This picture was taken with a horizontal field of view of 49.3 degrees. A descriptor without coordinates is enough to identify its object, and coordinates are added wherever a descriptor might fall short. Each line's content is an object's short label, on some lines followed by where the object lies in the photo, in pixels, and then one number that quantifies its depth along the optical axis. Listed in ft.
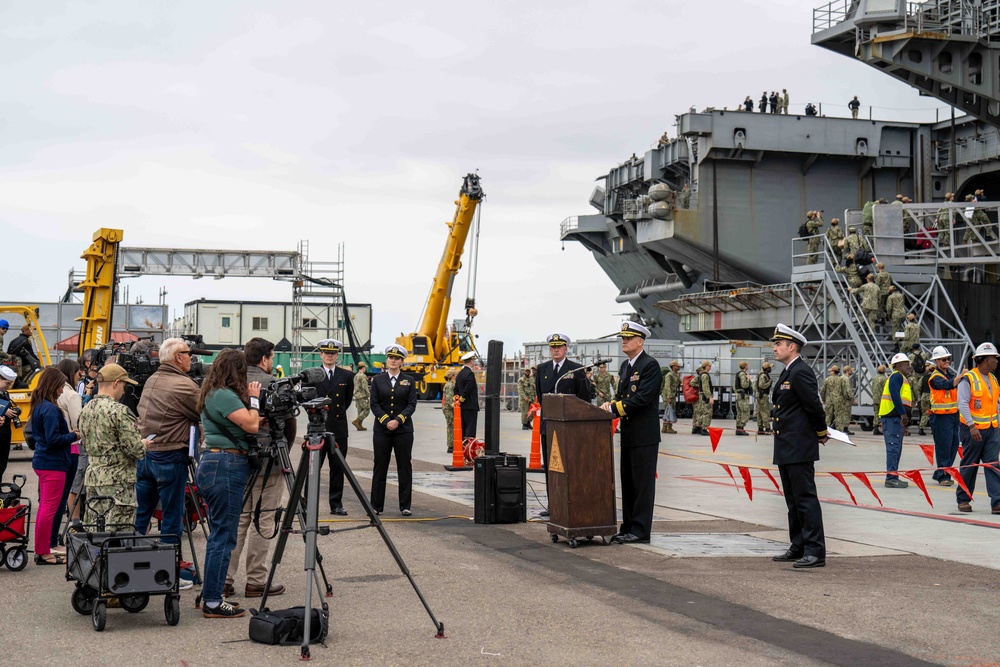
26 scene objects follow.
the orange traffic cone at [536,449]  54.65
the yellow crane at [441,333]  138.51
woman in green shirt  21.71
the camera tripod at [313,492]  19.99
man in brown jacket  23.76
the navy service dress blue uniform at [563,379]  37.47
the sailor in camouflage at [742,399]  88.79
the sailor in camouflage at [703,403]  85.20
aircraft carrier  127.85
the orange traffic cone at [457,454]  58.95
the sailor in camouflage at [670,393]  89.48
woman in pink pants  28.12
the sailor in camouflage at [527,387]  99.81
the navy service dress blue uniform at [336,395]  38.93
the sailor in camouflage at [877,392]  75.62
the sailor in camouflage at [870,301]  96.12
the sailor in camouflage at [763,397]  85.15
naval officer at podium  31.91
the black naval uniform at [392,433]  38.91
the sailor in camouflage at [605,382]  93.09
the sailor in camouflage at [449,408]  71.83
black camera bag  19.84
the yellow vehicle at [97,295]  68.39
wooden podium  30.96
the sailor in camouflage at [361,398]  94.94
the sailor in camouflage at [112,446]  23.40
